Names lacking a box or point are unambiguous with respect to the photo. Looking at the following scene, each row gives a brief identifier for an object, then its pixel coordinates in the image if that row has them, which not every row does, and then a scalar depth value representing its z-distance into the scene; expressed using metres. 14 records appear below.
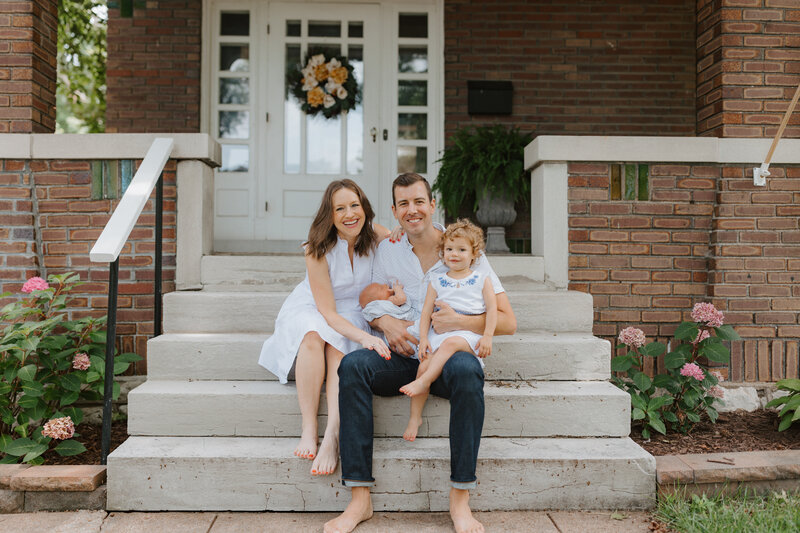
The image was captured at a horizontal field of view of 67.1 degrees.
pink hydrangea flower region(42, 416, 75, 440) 2.58
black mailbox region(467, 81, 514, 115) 4.99
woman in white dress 2.40
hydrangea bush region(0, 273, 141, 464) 2.59
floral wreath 5.00
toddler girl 2.33
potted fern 4.29
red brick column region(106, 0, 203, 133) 4.91
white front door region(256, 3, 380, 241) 5.05
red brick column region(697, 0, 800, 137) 3.42
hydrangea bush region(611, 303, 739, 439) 2.89
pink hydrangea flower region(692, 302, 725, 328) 3.01
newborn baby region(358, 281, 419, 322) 2.57
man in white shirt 2.18
